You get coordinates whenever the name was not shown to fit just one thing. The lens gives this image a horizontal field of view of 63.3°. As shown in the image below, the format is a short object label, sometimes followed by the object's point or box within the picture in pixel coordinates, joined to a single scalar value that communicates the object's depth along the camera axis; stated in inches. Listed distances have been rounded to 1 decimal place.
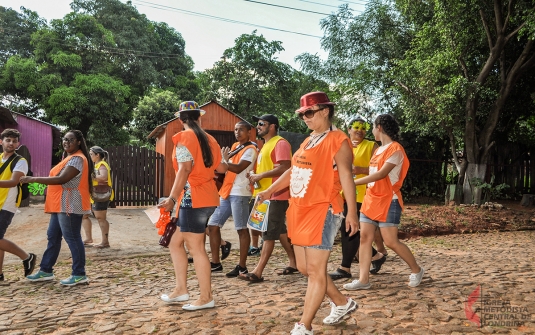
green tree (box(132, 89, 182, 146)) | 1077.8
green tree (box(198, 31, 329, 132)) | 1224.2
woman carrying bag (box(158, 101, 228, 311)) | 153.6
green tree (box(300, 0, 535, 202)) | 512.7
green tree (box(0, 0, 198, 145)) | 1038.4
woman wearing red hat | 121.8
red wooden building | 674.2
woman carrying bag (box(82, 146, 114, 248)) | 288.2
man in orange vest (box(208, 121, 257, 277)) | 209.8
